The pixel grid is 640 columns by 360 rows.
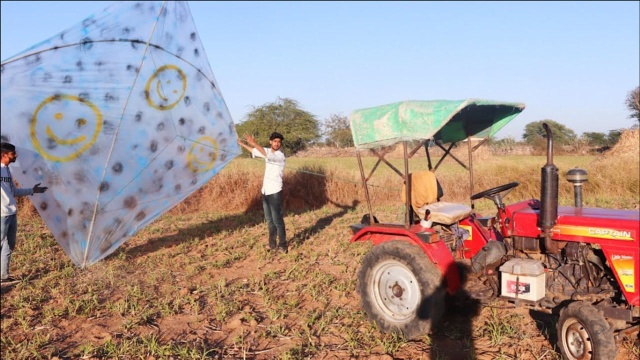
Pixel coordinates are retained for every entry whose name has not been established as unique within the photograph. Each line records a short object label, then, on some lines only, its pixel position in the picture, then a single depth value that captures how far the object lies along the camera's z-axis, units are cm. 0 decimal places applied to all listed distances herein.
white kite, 496
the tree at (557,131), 2981
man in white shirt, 692
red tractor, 336
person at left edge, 496
